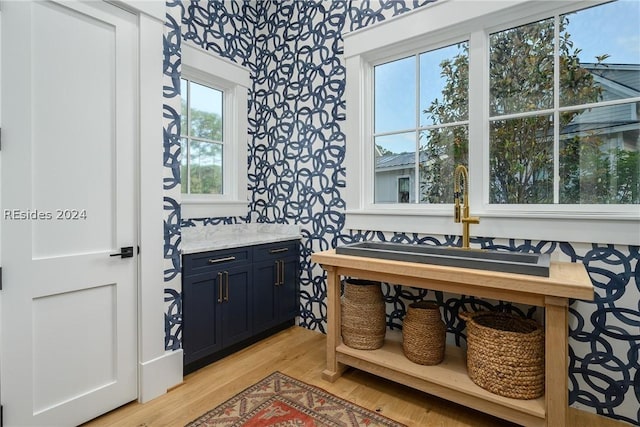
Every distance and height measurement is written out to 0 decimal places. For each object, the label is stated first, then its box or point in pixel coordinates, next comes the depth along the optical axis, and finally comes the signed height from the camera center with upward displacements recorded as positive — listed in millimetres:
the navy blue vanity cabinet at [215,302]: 2131 -645
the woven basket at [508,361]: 1531 -739
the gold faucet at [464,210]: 1948 +10
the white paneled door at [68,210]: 1451 +10
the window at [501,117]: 1770 +621
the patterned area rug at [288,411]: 1672 -1100
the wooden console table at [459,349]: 1394 -619
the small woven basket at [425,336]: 1868 -740
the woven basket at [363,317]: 2068 -690
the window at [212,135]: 2754 +716
